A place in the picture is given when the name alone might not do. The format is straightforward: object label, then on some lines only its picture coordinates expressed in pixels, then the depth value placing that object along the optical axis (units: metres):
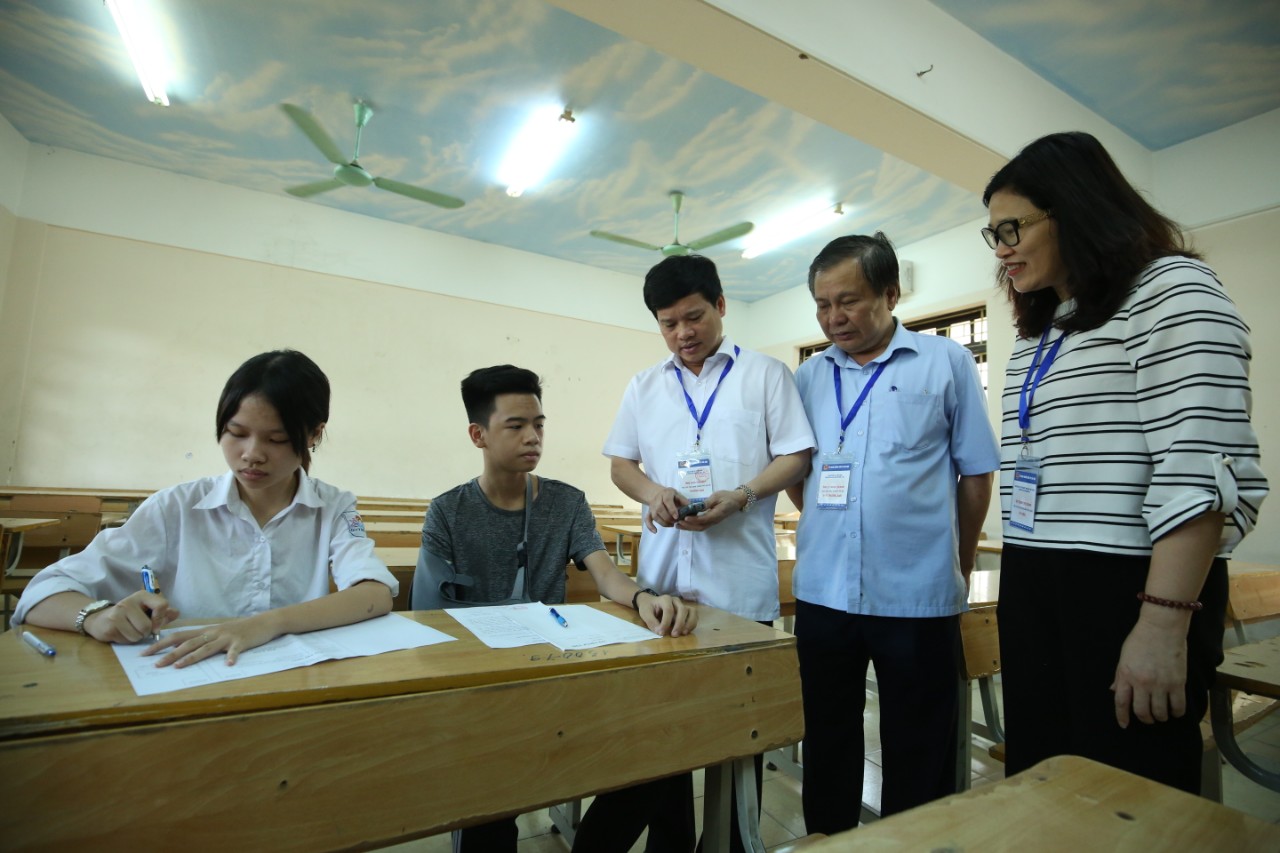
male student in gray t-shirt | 1.39
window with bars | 5.67
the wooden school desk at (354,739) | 0.58
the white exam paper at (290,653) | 0.69
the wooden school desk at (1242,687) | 0.98
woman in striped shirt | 0.80
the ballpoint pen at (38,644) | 0.75
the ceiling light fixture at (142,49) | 3.37
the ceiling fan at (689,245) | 4.80
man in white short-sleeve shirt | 1.35
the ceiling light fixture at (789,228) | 5.59
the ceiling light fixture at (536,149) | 4.29
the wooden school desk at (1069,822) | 0.48
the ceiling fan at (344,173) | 3.74
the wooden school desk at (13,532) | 2.54
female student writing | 0.98
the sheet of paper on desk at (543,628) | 0.95
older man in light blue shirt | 1.26
